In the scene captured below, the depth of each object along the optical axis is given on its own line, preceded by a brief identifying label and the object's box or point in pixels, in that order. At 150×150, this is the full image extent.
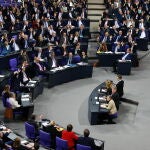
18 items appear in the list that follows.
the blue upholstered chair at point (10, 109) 13.86
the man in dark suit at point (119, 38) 20.98
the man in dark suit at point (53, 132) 11.55
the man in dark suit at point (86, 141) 10.77
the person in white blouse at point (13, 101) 13.78
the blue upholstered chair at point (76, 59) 19.12
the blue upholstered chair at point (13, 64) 17.50
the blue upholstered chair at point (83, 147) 10.68
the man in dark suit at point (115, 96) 14.14
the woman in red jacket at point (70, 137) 11.15
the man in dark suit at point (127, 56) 19.30
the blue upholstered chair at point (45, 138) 11.46
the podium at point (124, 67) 19.08
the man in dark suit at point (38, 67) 17.44
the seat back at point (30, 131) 11.99
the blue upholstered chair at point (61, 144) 11.01
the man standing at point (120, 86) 15.44
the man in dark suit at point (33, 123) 11.96
